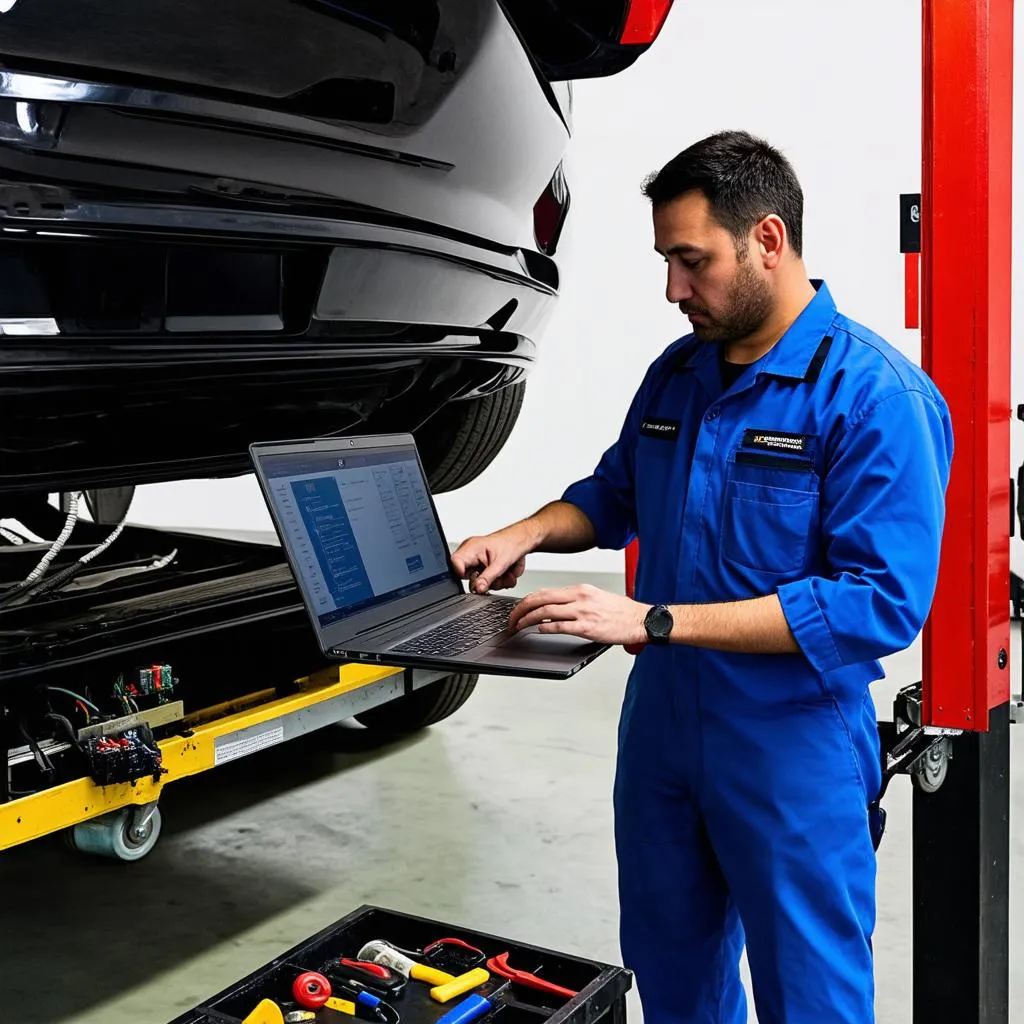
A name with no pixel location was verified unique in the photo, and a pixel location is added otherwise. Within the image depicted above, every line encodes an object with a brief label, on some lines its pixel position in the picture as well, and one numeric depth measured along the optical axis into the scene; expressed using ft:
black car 3.72
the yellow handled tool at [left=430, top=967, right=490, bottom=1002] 4.70
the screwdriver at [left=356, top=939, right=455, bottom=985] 4.86
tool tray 4.52
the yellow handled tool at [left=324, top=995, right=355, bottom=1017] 4.60
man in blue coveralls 4.59
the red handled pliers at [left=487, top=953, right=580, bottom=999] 4.70
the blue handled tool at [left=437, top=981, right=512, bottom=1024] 4.47
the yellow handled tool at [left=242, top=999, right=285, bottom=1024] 4.29
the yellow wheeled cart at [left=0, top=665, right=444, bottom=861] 5.42
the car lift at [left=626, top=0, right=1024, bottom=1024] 5.11
